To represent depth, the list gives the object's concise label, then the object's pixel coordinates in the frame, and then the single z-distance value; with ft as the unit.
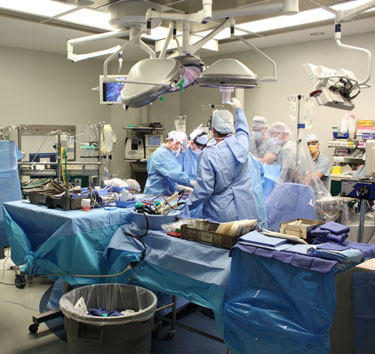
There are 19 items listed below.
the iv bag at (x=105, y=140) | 14.40
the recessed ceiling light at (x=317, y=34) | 19.08
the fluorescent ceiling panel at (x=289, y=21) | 14.46
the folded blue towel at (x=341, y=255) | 6.13
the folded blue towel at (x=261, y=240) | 6.76
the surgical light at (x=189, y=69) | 9.27
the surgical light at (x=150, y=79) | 8.63
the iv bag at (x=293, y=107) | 13.82
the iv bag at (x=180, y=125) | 19.26
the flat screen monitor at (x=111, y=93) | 15.97
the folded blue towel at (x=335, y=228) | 7.10
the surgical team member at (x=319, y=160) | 15.88
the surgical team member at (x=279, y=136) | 16.16
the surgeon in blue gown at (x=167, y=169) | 14.56
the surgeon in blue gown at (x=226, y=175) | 10.15
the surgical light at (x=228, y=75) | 9.08
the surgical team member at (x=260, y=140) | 16.76
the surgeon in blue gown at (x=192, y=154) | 16.40
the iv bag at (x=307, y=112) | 14.33
